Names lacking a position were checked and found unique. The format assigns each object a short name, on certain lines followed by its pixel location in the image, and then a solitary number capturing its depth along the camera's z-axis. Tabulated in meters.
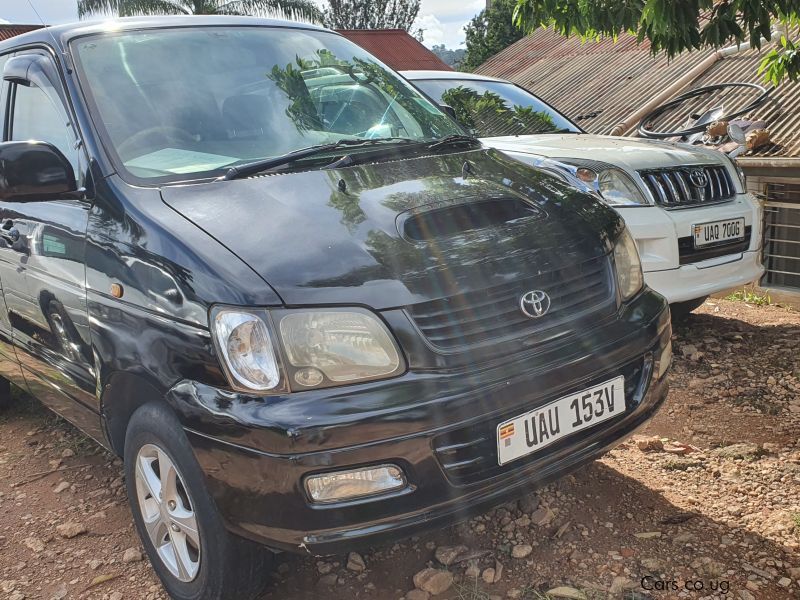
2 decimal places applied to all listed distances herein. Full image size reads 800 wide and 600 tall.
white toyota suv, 4.27
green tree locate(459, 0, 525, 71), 20.88
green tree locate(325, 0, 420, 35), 50.38
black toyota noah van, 1.96
